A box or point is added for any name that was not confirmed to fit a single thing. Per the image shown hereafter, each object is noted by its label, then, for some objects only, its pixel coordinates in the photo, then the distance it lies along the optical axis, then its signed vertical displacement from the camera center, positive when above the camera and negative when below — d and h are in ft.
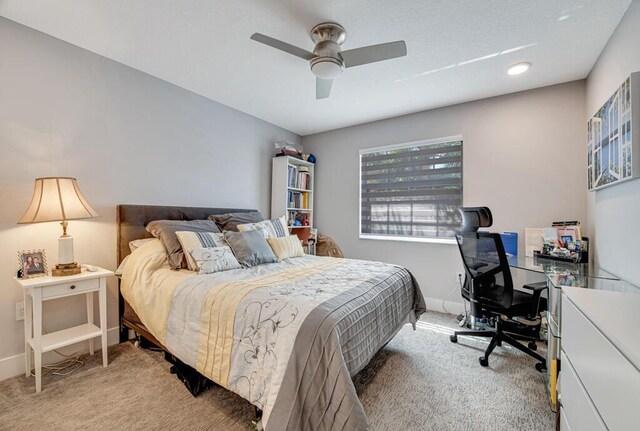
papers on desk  8.78 -0.83
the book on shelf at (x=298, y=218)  13.48 -0.17
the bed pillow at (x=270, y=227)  9.37 -0.46
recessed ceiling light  7.88 +4.36
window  10.98 +1.10
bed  4.10 -2.08
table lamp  6.07 +0.13
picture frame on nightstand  6.29 -1.17
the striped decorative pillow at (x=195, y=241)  7.10 -0.75
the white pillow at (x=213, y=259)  6.93 -1.19
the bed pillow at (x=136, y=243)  7.78 -0.83
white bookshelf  12.76 +1.24
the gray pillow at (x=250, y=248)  7.92 -1.00
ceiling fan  5.84 +3.63
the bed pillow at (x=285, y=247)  9.00 -1.11
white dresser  2.29 -1.50
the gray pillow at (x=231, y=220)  9.61 -0.20
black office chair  6.77 -1.86
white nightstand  5.82 -2.23
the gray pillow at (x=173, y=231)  7.22 -0.49
